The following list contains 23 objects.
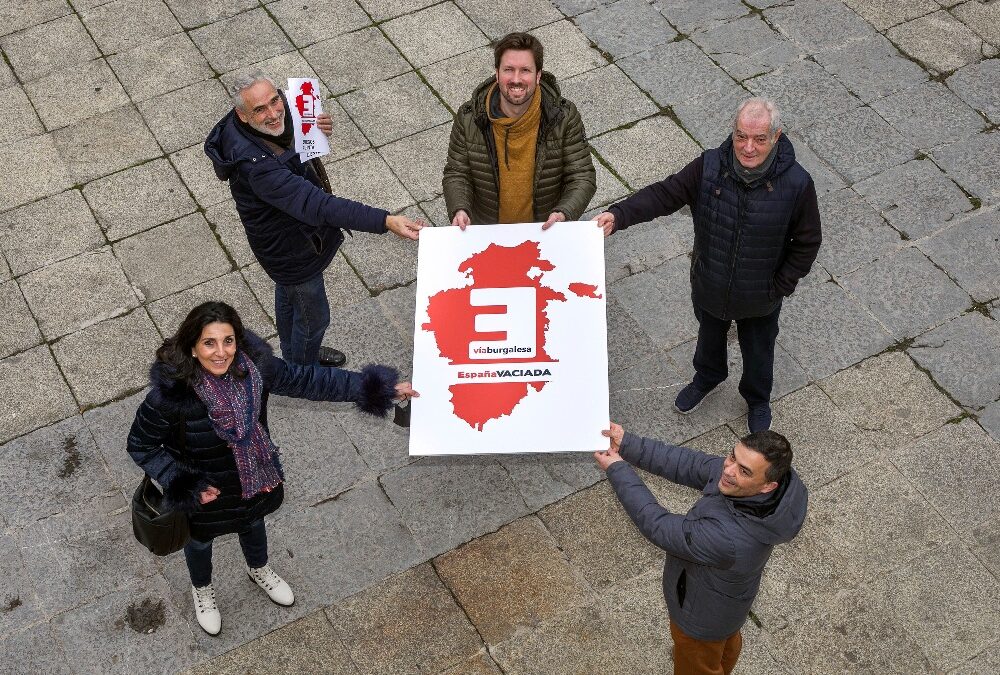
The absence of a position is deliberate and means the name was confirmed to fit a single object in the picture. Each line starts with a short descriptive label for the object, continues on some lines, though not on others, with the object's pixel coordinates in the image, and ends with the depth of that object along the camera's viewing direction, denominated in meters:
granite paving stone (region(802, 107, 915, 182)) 7.67
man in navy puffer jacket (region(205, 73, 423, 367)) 5.18
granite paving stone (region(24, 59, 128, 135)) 8.20
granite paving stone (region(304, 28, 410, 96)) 8.37
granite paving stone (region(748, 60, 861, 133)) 7.99
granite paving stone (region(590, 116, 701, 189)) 7.71
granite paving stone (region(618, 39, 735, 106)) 8.20
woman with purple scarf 4.46
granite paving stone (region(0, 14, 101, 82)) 8.55
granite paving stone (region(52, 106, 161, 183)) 7.85
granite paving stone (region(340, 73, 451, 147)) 8.03
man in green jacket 5.35
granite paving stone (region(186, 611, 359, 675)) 5.45
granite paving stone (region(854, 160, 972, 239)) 7.30
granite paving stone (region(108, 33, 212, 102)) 8.37
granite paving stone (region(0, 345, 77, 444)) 6.46
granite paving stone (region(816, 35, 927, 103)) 8.18
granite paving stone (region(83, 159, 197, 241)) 7.50
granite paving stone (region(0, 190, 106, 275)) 7.29
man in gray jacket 4.02
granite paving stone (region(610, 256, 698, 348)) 6.83
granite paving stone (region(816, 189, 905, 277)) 7.10
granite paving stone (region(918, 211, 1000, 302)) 6.96
